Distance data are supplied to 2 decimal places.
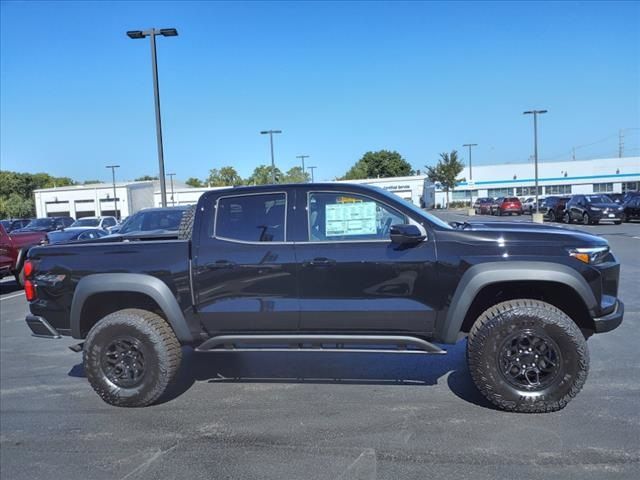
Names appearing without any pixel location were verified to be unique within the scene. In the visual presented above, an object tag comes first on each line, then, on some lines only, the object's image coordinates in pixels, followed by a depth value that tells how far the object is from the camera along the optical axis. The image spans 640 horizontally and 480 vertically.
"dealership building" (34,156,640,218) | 75.88
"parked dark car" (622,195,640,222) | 29.25
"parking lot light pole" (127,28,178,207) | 18.27
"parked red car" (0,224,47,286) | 12.74
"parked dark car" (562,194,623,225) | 28.05
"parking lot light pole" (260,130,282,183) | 39.19
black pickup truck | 4.33
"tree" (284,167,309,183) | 68.69
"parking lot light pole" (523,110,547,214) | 43.47
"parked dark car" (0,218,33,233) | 32.38
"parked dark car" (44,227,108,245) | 19.51
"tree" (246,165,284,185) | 93.78
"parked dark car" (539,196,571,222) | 33.34
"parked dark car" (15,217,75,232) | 28.61
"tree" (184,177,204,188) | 125.12
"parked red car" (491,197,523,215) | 44.75
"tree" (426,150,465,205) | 73.56
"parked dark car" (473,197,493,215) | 50.81
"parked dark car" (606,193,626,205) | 31.85
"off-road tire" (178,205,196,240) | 4.98
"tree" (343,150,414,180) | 110.75
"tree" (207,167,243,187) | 116.81
